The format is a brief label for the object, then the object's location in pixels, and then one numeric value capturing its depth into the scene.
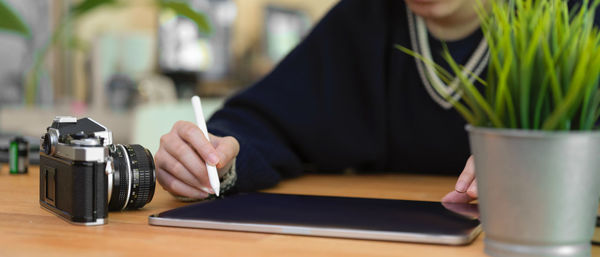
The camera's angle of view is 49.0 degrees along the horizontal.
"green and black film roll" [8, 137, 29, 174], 1.06
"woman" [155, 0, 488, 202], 1.18
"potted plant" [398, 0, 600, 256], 0.46
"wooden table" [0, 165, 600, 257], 0.54
